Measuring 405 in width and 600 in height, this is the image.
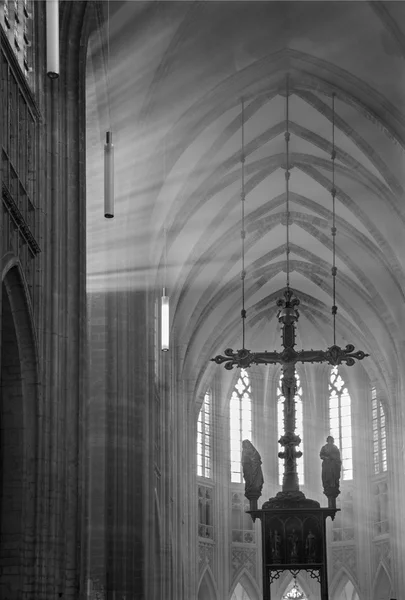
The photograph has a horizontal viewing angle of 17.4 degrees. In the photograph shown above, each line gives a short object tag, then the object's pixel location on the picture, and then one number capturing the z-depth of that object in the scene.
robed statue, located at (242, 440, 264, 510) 24.68
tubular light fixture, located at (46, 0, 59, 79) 8.82
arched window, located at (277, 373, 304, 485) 45.14
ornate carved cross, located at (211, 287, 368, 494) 22.19
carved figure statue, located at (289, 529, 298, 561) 25.08
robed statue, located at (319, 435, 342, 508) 24.16
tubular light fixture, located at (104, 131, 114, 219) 12.52
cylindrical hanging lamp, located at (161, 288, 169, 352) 20.28
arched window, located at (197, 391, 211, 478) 42.97
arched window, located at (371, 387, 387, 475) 42.47
